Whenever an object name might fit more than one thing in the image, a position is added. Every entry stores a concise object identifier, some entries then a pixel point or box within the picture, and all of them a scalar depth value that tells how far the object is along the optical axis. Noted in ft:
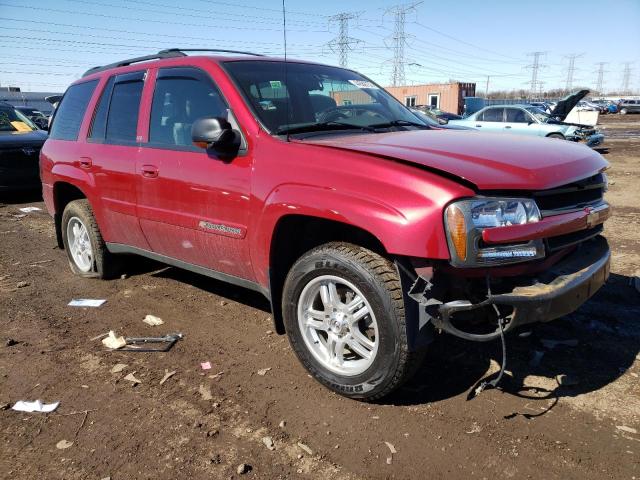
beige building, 152.76
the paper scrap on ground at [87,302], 15.01
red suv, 7.87
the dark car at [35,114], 67.16
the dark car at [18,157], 30.17
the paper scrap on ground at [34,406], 9.59
